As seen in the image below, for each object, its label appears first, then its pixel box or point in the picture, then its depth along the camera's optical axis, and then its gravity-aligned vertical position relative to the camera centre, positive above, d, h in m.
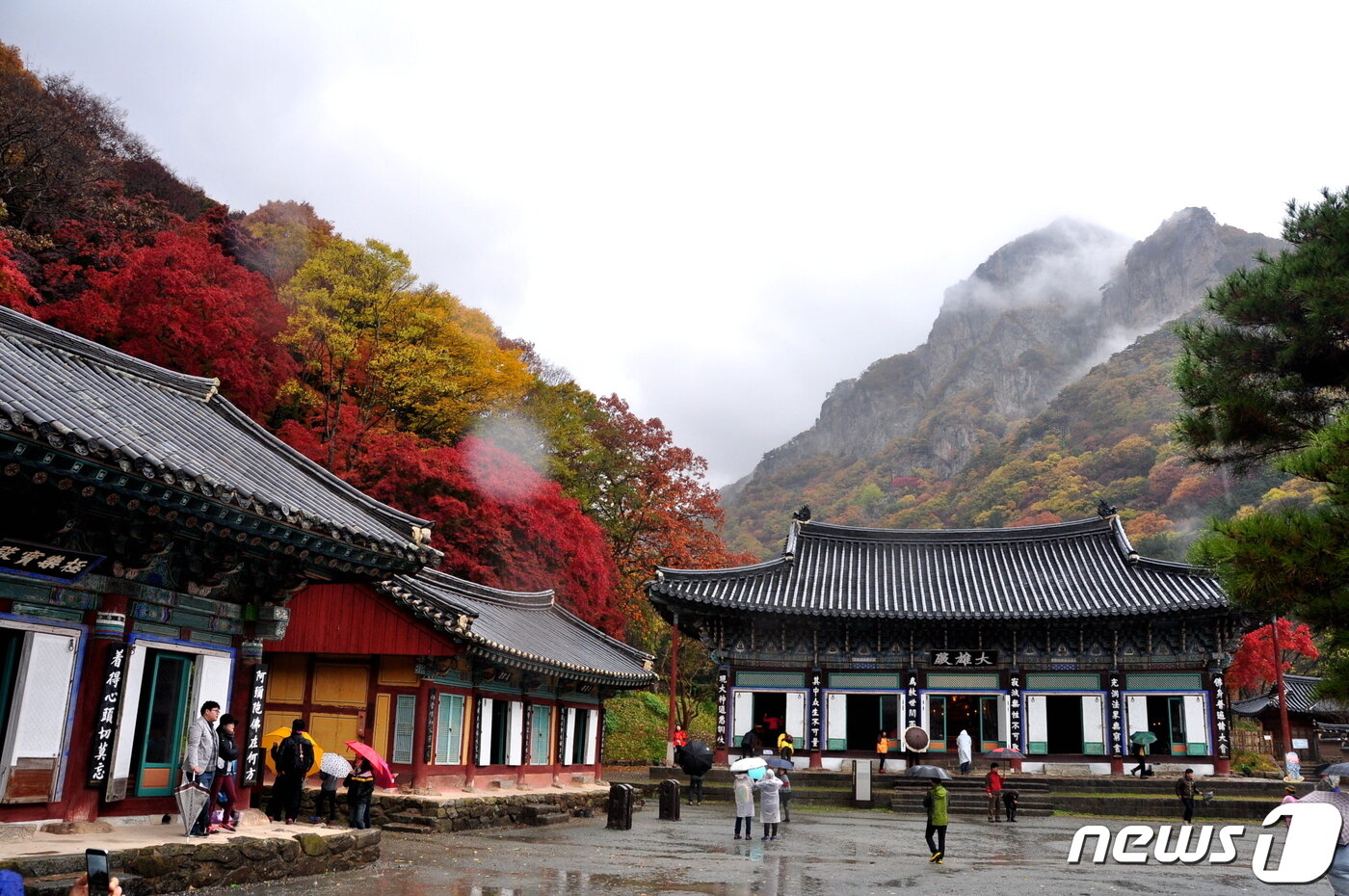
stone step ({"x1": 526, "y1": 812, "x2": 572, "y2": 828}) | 20.77 -2.92
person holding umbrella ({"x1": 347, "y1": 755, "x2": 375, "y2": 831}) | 14.90 -1.69
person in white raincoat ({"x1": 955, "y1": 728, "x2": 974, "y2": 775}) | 29.30 -1.63
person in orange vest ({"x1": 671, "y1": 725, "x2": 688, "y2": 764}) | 33.30 -1.88
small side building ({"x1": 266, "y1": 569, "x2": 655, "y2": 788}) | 18.08 -0.04
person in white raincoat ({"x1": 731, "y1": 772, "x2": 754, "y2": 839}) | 18.19 -2.04
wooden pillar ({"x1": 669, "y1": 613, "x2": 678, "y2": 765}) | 32.50 -0.34
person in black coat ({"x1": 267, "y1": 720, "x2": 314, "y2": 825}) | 13.66 -1.38
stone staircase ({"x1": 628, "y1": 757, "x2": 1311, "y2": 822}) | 25.83 -2.72
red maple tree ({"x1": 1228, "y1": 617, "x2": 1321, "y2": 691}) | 45.75 +2.25
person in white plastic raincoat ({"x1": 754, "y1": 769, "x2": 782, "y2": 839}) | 18.27 -2.12
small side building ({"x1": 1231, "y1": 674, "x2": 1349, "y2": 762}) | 47.03 -0.81
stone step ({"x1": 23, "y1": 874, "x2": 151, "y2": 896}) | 8.57 -1.87
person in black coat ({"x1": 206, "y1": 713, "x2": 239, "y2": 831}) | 11.67 -1.26
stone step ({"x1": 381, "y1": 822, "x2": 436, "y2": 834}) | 17.42 -2.61
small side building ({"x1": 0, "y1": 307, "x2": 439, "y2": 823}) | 9.60 +1.14
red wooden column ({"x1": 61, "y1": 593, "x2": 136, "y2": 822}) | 10.68 -0.62
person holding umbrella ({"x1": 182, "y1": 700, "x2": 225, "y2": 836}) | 11.07 -0.92
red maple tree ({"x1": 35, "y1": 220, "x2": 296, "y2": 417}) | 30.09 +10.61
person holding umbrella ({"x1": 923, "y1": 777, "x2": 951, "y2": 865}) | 15.49 -1.87
